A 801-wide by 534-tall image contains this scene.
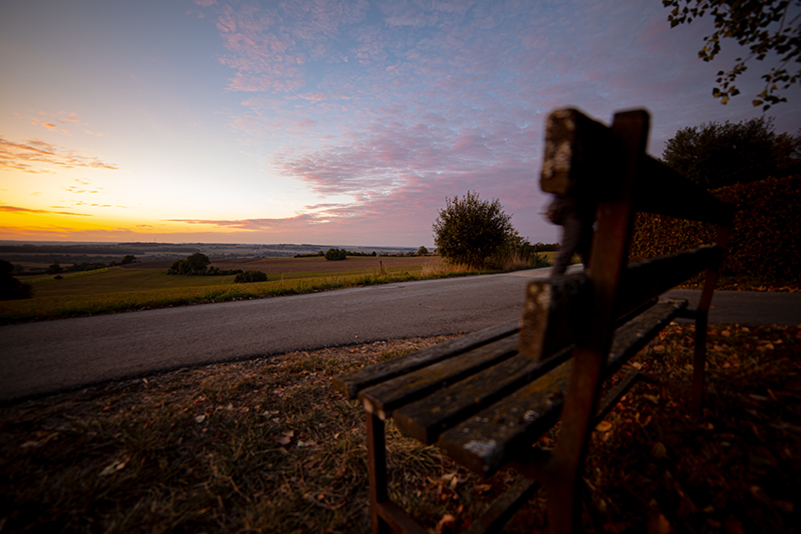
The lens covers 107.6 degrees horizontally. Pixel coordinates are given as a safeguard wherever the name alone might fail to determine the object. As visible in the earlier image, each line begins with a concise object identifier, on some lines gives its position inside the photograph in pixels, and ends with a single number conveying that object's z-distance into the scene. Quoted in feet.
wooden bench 2.61
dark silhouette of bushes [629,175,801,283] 21.86
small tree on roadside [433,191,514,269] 49.16
